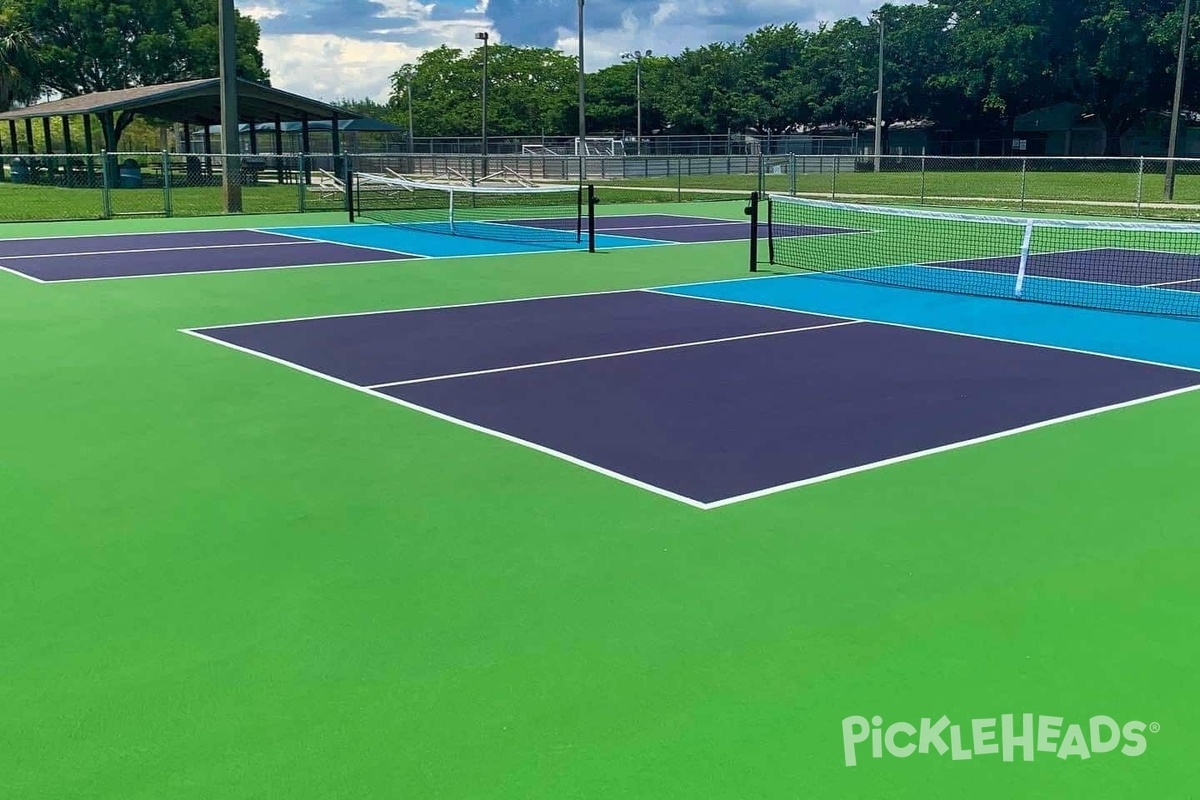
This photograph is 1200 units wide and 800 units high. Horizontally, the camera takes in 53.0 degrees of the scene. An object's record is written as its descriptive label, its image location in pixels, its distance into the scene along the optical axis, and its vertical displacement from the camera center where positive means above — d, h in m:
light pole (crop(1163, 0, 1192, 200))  35.59 +1.34
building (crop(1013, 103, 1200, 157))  72.19 +1.66
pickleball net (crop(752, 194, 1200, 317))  16.30 -1.65
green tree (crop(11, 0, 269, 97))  67.44 +6.56
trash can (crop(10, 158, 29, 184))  48.81 -0.50
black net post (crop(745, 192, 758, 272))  18.48 -1.11
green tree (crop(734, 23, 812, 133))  84.94 +5.86
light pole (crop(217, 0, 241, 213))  31.58 +1.29
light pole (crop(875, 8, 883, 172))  59.91 +2.03
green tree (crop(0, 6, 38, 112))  62.00 +5.11
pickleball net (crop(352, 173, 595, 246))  25.38 -1.36
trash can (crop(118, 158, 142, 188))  44.12 -0.59
